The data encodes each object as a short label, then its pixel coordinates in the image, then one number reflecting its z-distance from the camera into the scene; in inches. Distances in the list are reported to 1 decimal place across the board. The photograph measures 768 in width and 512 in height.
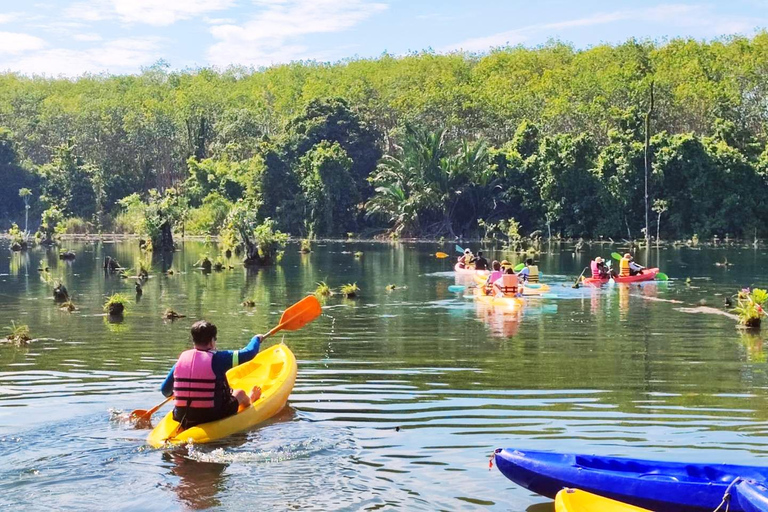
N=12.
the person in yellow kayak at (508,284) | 1143.6
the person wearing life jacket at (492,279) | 1191.2
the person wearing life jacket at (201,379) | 460.4
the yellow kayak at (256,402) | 459.4
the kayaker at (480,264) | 1483.8
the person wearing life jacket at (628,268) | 1403.8
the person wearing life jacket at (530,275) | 1300.4
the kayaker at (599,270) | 1400.1
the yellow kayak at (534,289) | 1235.2
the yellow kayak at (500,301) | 1099.2
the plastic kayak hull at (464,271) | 1538.4
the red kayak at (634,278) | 1379.2
